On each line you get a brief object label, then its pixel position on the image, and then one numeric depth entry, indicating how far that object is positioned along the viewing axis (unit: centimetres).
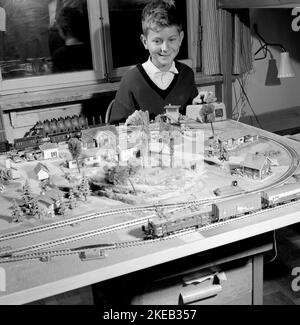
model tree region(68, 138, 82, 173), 162
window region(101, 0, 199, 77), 316
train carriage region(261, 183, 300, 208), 123
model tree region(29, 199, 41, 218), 130
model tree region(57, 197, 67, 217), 129
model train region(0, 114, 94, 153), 192
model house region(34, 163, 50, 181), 156
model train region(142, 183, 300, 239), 113
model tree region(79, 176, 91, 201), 139
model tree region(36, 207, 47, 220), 129
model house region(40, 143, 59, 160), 180
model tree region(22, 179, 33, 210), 133
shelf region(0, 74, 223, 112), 283
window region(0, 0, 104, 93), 297
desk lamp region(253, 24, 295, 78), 339
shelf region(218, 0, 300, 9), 210
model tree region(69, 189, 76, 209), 133
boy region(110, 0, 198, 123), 245
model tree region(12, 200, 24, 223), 127
